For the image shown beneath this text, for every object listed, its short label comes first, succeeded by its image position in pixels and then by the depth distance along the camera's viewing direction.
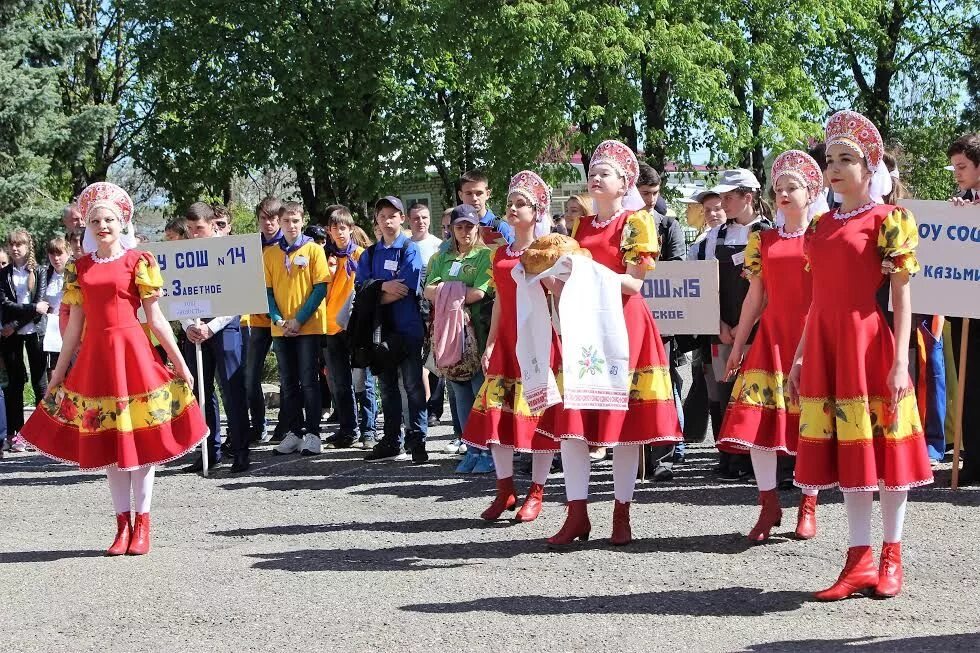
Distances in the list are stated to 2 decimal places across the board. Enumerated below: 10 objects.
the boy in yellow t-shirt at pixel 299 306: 11.73
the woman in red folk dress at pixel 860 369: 5.81
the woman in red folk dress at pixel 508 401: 7.97
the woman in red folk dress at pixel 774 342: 7.31
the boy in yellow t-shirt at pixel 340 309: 12.20
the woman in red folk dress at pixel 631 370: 7.06
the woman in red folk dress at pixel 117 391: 7.60
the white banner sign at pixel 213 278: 10.73
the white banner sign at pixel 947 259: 8.49
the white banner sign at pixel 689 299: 9.37
